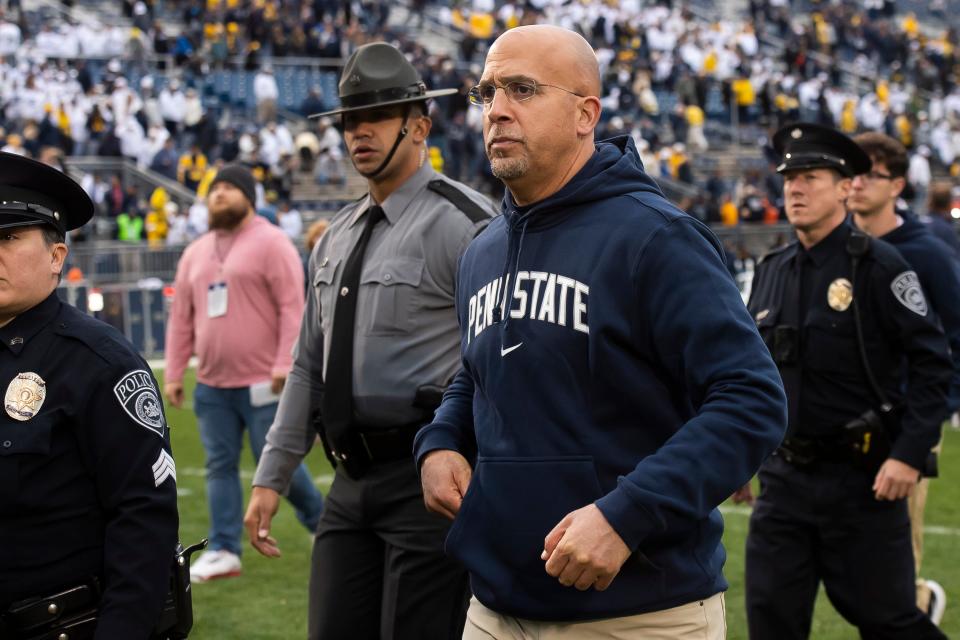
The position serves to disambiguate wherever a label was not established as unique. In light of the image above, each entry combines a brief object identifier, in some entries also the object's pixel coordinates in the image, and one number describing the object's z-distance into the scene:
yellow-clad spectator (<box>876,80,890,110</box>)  39.53
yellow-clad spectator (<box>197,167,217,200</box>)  22.38
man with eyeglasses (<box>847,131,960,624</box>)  5.29
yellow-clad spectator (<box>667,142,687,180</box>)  31.22
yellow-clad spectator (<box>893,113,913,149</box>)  37.25
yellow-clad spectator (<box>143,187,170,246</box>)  22.45
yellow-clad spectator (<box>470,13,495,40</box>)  36.25
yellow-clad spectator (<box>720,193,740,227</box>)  28.09
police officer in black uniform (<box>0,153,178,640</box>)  3.01
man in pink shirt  7.19
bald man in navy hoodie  2.54
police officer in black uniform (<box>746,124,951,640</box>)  4.65
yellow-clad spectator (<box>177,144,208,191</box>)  24.91
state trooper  3.99
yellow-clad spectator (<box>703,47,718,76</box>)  37.50
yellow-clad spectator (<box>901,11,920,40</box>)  46.03
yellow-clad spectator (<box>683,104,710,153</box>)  34.31
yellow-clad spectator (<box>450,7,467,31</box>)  37.06
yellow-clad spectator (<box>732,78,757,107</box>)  36.38
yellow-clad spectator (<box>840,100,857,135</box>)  37.50
